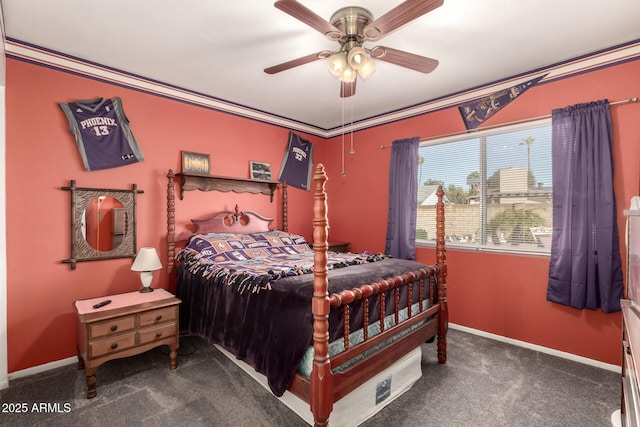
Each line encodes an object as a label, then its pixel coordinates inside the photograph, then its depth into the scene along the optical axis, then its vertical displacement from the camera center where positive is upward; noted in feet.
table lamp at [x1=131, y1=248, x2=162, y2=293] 8.90 -1.62
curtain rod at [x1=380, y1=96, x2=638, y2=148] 8.24 +2.92
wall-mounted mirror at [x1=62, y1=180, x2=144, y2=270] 8.91 -0.44
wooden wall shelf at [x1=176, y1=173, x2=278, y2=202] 11.15 +1.02
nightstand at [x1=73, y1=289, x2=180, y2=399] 7.21 -3.00
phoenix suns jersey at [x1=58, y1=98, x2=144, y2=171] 8.93 +2.32
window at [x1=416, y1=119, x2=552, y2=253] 9.93 +0.84
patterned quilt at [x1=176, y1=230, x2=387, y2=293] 7.41 -1.54
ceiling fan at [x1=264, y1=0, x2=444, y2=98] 5.59 +3.43
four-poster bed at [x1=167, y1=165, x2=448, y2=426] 5.30 -2.26
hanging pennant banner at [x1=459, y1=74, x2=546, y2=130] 10.09 +3.75
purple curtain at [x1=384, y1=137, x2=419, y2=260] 12.47 +0.46
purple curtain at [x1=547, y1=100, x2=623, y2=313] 8.29 -0.07
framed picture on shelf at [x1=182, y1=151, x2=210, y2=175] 11.13 +1.73
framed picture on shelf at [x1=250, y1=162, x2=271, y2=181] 13.32 +1.73
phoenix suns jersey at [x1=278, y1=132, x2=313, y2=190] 14.53 +2.26
